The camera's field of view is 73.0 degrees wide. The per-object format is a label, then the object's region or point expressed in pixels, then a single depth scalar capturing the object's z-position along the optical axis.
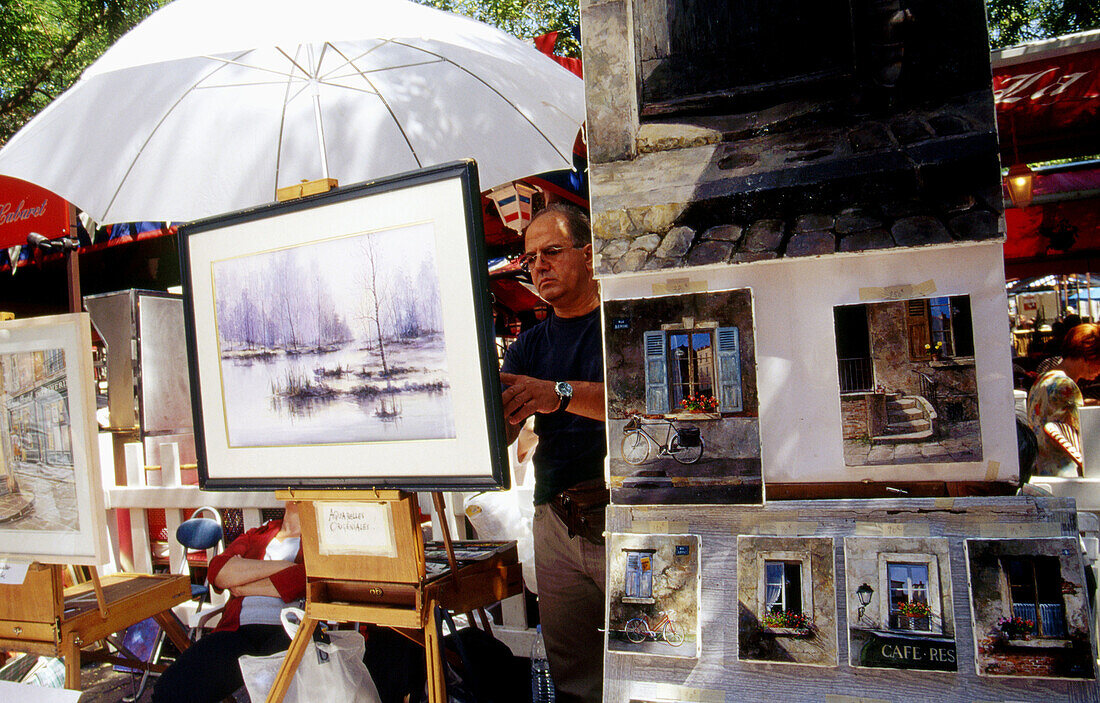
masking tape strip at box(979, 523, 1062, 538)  1.04
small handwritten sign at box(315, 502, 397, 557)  1.65
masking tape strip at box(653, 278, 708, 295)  1.18
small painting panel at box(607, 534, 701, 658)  1.18
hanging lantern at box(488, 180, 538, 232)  4.09
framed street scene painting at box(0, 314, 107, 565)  2.06
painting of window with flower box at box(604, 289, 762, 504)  1.16
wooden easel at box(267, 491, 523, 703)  1.64
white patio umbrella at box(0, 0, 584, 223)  2.27
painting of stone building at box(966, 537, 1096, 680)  1.03
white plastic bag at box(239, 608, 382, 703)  1.75
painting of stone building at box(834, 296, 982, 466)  1.07
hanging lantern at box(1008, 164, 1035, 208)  4.31
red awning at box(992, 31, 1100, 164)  2.98
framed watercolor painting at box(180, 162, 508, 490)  1.47
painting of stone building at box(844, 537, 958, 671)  1.07
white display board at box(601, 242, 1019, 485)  1.06
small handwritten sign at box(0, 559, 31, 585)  2.14
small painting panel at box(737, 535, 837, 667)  1.11
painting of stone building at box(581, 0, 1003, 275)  1.06
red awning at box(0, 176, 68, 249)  4.07
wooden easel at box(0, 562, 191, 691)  2.06
